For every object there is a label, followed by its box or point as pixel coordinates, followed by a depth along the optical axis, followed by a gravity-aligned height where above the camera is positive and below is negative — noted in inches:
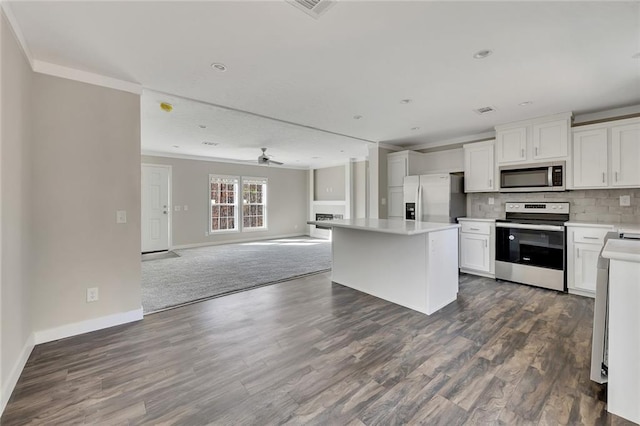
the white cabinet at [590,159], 139.5 +25.9
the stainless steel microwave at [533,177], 151.3 +18.5
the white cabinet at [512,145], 161.8 +38.2
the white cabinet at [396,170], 217.6 +31.6
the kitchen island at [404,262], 120.3 -25.0
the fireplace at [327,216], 348.9 -8.4
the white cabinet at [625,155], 131.6 +26.2
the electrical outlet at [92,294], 103.7 -31.6
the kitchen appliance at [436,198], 185.8 +8.2
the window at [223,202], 314.5 +8.7
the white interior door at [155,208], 266.1 +1.7
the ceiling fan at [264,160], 243.8 +43.6
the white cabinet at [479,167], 177.9 +27.7
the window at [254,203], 339.3 +8.3
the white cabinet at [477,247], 171.3 -23.7
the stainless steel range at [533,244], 147.0 -19.6
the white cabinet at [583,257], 136.0 -23.7
